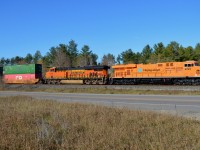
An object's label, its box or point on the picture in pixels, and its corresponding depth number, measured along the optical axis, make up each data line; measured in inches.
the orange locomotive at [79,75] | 1795.9
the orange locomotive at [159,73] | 1444.4
